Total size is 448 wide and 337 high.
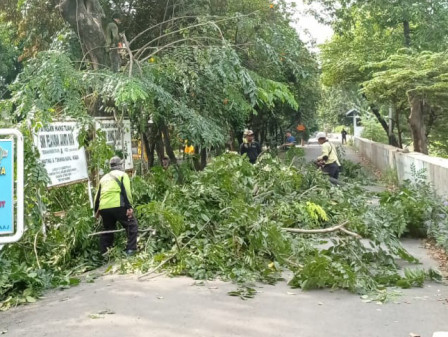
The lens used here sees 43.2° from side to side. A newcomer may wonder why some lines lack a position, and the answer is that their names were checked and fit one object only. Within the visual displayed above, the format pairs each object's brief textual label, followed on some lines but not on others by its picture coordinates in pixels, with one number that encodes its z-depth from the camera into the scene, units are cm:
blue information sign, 421
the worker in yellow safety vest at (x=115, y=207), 794
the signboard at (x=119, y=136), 1041
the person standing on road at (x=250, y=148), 1513
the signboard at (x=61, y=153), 816
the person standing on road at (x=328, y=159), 1384
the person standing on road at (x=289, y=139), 2556
